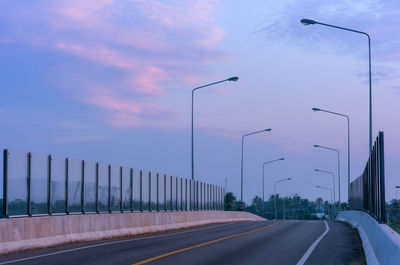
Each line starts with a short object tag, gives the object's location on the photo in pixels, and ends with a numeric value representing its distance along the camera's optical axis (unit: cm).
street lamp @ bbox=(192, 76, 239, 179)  4481
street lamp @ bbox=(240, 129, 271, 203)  6849
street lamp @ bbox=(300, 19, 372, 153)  2961
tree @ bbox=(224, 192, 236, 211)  14805
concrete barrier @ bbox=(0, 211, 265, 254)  1716
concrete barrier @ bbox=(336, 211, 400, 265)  998
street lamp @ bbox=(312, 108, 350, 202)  5775
